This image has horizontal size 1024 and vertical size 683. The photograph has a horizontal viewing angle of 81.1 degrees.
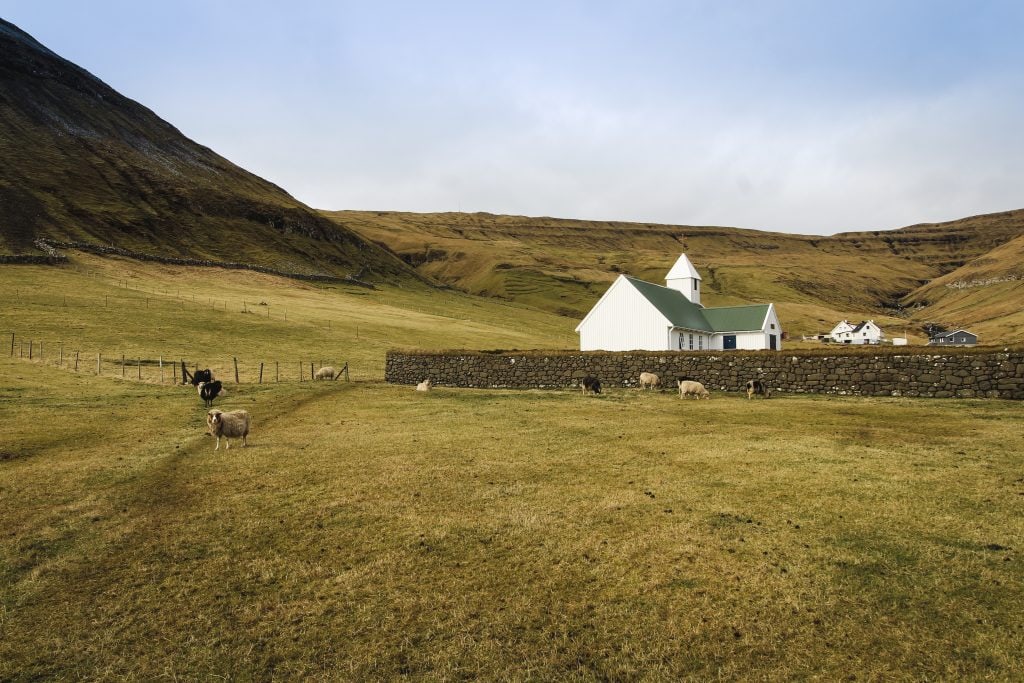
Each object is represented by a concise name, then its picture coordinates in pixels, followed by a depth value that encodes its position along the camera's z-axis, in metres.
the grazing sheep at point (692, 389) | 31.91
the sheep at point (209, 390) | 28.44
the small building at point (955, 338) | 128.38
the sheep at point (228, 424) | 18.30
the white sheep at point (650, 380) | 35.31
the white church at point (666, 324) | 53.00
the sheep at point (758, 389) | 32.59
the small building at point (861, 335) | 147.31
